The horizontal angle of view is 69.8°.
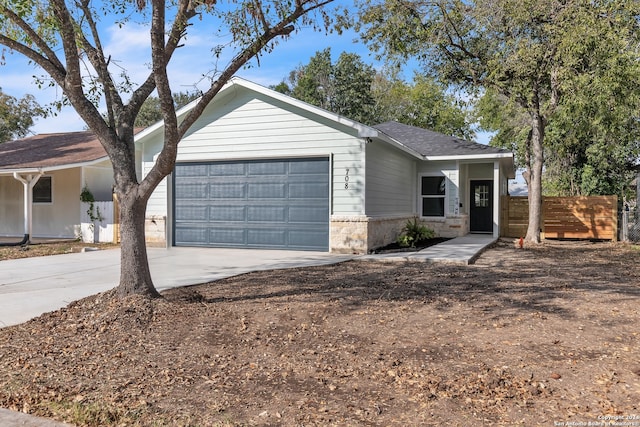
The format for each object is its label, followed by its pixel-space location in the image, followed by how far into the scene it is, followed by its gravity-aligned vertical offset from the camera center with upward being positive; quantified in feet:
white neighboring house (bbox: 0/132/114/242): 48.97 +2.15
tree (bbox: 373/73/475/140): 112.98 +25.30
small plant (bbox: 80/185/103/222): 50.78 -0.10
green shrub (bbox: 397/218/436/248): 42.91 -2.66
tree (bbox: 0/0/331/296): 17.01 +5.07
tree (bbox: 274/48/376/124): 111.45 +30.45
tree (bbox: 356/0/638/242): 39.60 +16.03
